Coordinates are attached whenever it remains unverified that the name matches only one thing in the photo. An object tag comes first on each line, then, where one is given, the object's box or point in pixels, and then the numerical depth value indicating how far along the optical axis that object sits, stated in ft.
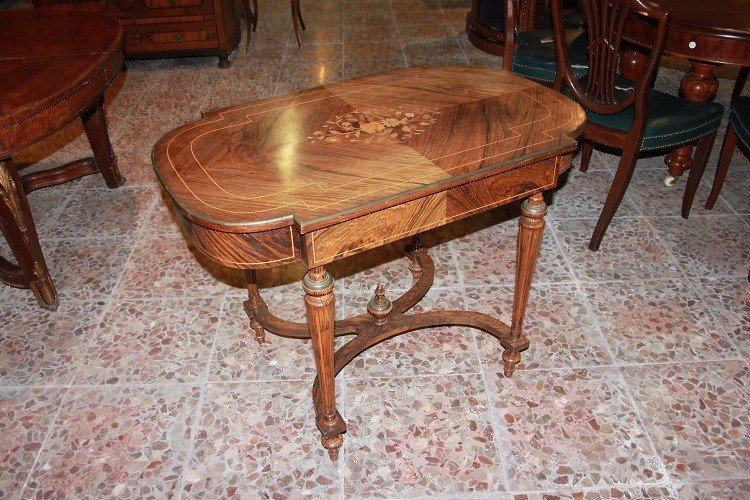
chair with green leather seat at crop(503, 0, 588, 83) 8.68
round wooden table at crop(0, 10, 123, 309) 5.84
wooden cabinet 12.69
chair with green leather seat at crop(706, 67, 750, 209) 7.40
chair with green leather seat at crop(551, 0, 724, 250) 6.77
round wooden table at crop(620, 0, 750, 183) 6.69
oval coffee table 4.14
